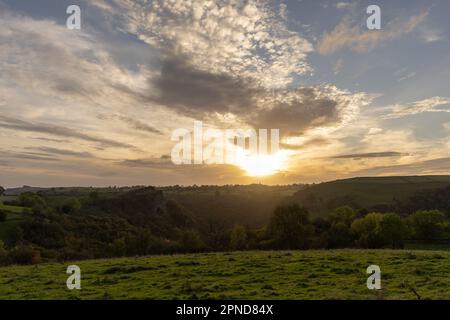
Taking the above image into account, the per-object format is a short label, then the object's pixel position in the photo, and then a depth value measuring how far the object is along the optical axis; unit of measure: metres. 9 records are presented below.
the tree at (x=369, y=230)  74.94
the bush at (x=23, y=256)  48.04
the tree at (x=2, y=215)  106.62
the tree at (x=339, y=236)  80.31
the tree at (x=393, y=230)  77.44
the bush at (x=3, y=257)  44.06
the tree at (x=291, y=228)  78.25
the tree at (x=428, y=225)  93.94
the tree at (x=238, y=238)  83.15
